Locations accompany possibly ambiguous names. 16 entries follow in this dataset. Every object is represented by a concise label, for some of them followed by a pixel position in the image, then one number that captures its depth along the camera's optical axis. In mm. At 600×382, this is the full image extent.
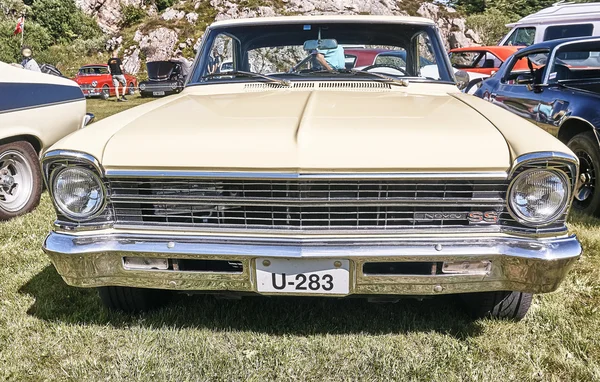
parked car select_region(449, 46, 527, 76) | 10852
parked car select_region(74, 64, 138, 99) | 18359
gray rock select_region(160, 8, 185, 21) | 33000
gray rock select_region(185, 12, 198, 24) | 32531
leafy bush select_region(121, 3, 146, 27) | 38500
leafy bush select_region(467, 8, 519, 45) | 30781
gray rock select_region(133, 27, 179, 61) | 29766
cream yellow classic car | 1900
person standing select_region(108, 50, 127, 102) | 17531
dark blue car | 3990
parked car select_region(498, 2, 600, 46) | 11203
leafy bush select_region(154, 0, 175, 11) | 40656
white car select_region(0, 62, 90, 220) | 4031
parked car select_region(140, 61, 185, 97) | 15122
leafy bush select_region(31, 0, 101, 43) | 34969
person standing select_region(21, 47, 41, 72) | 8629
